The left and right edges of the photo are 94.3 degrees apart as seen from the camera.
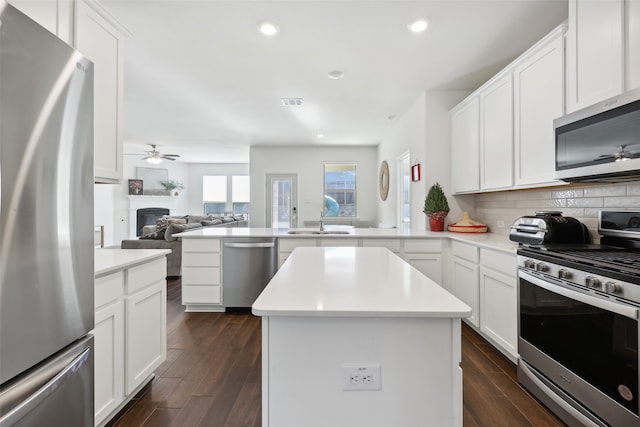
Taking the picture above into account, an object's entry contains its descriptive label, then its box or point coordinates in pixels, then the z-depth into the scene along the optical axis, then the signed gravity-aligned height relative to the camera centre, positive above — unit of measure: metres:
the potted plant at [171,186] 9.77 +0.89
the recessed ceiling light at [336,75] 3.29 +1.56
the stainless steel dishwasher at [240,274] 3.36 -0.70
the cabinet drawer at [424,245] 3.26 -0.35
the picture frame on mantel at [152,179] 9.29 +1.08
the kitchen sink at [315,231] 3.63 -0.24
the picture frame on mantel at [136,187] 8.85 +0.75
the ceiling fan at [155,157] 7.02 +1.34
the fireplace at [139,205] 8.86 +0.24
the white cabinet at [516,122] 2.10 +0.78
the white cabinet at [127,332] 1.46 -0.68
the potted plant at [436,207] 3.59 +0.07
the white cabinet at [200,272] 3.34 -0.67
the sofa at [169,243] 4.72 -0.51
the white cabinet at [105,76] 1.57 +0.79
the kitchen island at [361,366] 0.94 -0.49
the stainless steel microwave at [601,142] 1.47 +0.40
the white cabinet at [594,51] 1.56 +0.94
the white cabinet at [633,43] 1.48 +0.86
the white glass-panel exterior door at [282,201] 7.46 +0.30
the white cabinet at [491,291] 2.13 -0.65
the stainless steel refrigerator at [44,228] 0.76 -0.05
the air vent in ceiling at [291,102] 4.14 +1.59
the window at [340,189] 7.51 +0.60
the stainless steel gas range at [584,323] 1.28 -0.56
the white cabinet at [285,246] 3.38 -0.38
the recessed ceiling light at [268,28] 2.40 +1.53
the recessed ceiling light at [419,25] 2.36 +1.53
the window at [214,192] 10.81 +0.74
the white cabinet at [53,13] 1.23 +0.89
